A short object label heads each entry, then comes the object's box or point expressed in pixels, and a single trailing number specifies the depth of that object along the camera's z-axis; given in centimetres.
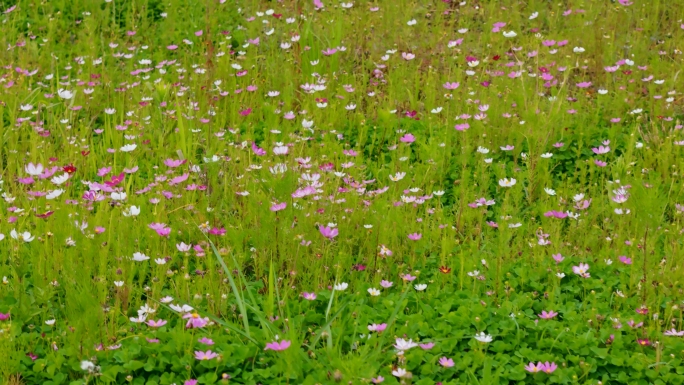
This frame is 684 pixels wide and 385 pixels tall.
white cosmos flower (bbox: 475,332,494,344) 516
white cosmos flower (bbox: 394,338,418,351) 495
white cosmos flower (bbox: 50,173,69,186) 656
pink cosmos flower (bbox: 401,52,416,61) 1034
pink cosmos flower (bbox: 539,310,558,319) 565
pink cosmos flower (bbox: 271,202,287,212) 646
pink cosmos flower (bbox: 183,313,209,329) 508
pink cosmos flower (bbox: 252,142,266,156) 788
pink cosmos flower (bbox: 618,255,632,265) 637
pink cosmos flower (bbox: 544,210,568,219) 687
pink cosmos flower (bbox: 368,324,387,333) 532
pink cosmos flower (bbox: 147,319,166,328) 524
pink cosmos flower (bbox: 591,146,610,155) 823
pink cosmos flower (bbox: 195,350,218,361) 497
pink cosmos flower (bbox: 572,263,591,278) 620
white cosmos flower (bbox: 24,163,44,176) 659
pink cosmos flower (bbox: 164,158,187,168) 738
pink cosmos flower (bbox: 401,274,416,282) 601
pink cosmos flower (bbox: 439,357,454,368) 510
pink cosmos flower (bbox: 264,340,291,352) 482
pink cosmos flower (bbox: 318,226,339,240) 614
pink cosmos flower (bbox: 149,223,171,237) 611
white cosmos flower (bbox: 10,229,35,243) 595
